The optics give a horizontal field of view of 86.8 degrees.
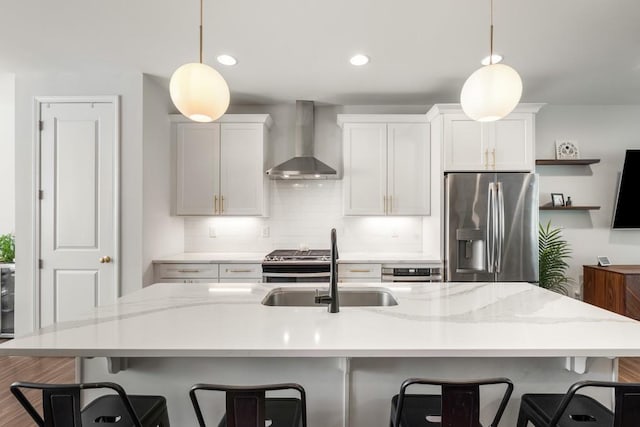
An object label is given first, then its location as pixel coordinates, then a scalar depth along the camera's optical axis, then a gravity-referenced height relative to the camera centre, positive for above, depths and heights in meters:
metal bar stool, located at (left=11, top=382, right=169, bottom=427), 0.96 -0.65
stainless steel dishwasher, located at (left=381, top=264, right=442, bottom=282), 3.25 -0.53
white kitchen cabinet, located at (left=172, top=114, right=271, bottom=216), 3.60 +0.59
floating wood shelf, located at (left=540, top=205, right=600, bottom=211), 3.68 +0.11
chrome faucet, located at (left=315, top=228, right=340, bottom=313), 1.55 -0.33
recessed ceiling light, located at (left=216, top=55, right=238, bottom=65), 2.73 +1.30
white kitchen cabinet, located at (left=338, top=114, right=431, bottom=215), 3.56 +0.62
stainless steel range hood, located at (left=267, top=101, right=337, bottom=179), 3.44 +0.60
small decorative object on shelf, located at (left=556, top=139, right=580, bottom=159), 3.79 +0.76
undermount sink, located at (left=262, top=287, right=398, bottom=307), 2.06 -0.49
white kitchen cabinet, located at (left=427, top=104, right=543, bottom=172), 3.30 +0.74
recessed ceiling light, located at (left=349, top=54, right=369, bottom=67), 2.72 +1.29
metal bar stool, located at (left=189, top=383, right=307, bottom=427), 0.95 -0.53
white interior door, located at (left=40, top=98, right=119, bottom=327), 3.04 +0.21
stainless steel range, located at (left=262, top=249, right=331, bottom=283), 3.19 -0.49
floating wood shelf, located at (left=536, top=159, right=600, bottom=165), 3.65 +0.61
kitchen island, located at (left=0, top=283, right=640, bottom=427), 1.13 -0.44
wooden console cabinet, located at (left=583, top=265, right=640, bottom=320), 3.28 -0.71
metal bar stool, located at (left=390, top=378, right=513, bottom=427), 1.01 -0.55
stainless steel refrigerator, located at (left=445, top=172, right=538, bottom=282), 3.12 -0.06
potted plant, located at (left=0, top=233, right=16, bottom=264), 3.55 -0.36
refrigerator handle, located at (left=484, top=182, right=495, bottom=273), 3.12 -0.14
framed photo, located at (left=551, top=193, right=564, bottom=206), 3.73 +0.20
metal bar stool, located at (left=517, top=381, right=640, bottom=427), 0.99 -0.71
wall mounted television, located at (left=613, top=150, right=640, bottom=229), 3.65 +0.25
